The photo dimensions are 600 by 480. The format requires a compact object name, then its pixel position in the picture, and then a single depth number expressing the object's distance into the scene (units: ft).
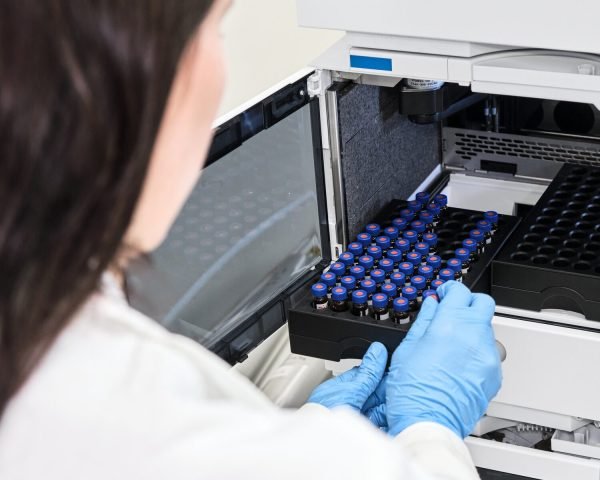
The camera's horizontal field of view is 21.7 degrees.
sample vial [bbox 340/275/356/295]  3.28
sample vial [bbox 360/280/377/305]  3.26
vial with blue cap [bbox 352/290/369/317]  3.22
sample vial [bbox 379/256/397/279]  3.34
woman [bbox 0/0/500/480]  1.66
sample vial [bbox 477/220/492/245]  3.46
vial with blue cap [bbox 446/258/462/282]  3.31
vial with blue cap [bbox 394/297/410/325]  3.18
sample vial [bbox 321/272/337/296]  3.30
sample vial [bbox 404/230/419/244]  3.46
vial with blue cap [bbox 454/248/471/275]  3.35
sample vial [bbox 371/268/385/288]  3.29
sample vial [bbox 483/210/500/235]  3.52
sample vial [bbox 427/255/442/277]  3.32
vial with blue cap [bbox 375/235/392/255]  3.42
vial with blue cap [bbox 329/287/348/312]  3.25
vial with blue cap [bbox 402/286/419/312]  3.22
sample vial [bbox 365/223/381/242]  3.49
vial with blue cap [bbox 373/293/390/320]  3.20
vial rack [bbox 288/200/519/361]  3.21
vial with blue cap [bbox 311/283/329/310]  3.28
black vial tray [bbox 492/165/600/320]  3.25
